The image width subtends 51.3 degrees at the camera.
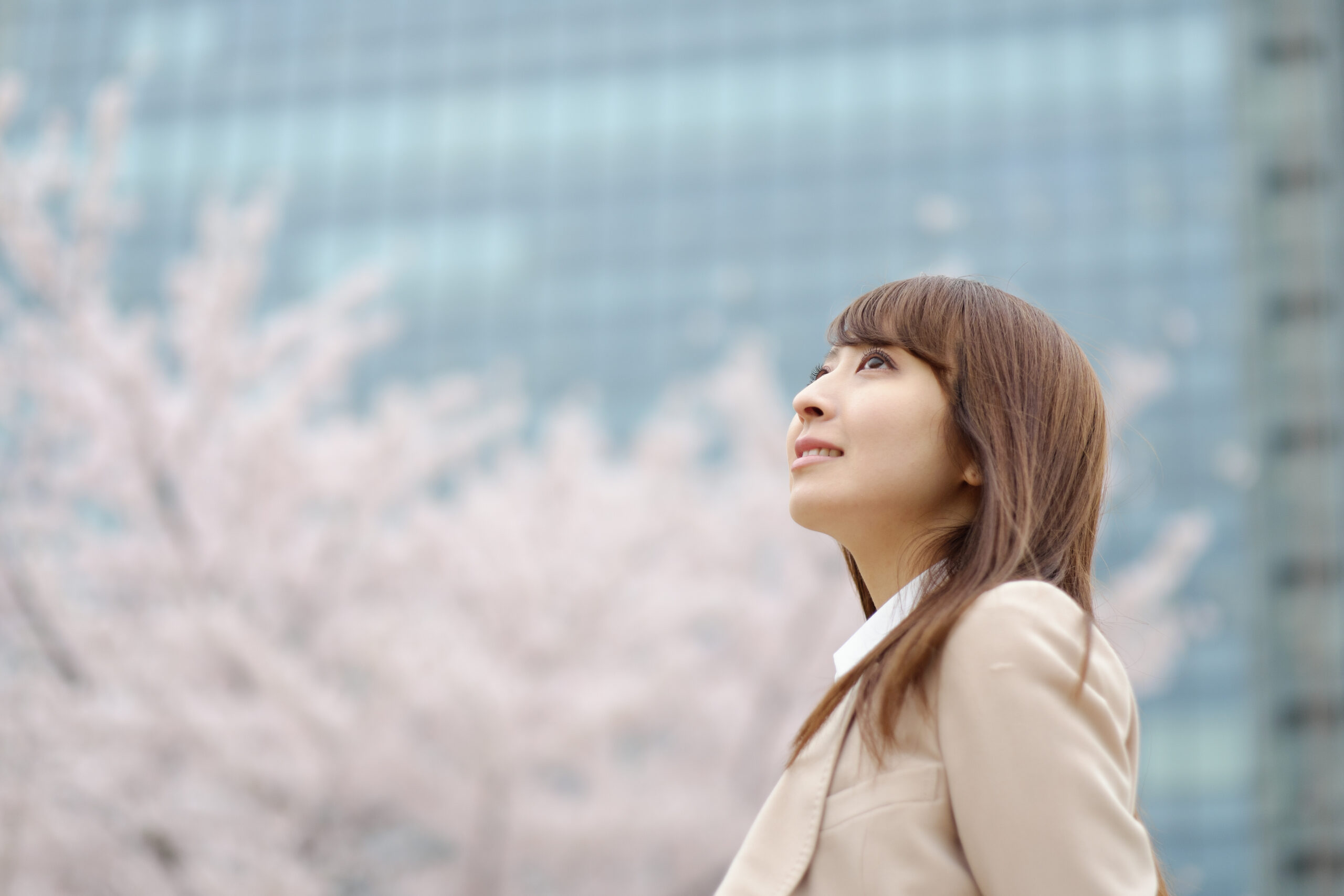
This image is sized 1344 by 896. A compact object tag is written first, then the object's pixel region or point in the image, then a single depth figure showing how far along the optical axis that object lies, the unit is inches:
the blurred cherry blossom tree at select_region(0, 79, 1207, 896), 260.5
